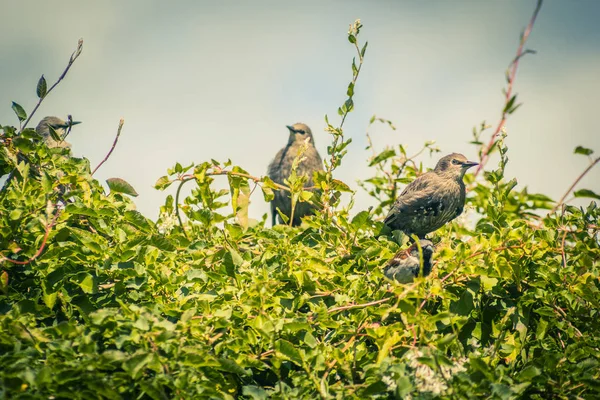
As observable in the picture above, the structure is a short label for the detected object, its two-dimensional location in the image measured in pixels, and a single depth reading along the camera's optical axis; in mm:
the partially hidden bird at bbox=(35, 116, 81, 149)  14615
